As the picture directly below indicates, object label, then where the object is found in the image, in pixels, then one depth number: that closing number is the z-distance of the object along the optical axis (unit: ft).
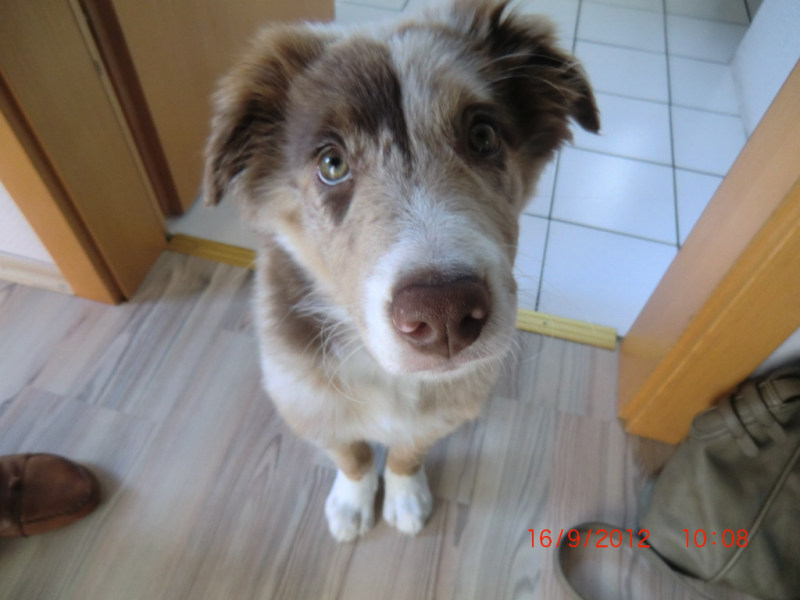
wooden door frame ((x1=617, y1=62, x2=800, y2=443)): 3.44
